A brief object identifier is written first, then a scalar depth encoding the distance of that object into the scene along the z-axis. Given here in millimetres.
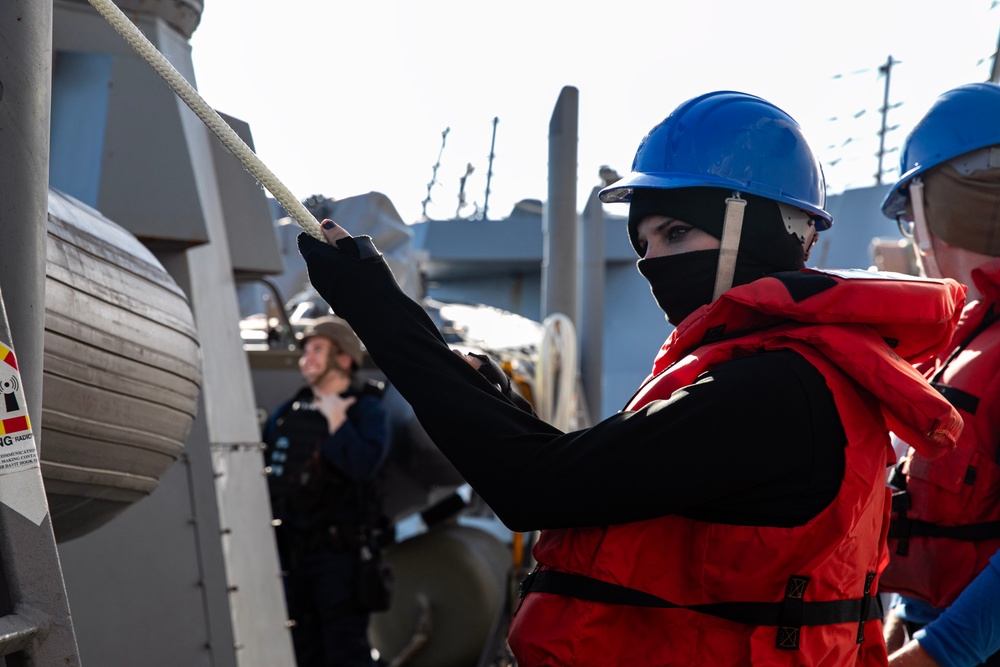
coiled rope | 7391
